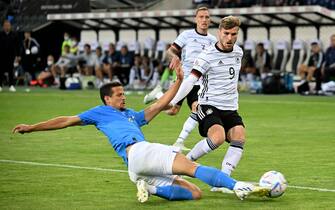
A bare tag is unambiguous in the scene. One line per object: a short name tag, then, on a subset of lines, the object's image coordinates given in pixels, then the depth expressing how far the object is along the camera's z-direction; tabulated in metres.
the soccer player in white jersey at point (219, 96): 11.62
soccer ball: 10.40
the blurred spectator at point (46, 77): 41.28
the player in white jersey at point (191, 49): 15.78
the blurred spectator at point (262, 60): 35.00
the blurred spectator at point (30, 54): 41.25
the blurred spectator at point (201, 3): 39.97
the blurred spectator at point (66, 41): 41.03
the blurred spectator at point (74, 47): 41.41
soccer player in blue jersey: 10.18
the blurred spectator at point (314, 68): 32.41
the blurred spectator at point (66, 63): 40.41
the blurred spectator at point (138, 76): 37.91
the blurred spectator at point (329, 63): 32.19
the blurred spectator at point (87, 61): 39.78
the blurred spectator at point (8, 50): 36.09
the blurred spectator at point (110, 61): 38.59
